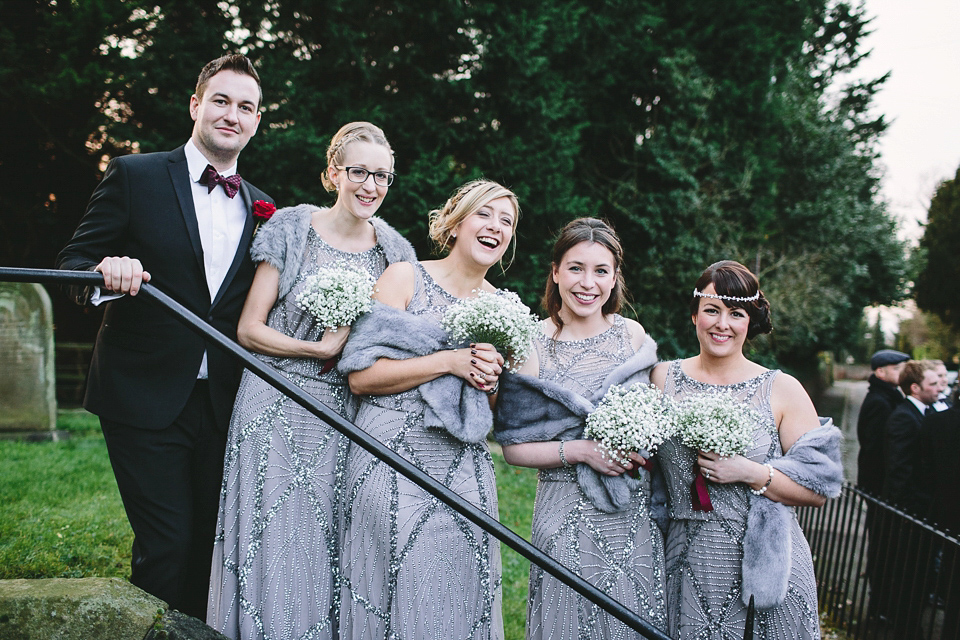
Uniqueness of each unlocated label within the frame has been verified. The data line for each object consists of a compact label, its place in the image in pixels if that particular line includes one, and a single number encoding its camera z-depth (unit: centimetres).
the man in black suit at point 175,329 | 322
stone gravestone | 820
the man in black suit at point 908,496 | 527
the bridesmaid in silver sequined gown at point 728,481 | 313
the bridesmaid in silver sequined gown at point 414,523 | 305
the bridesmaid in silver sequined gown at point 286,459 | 328
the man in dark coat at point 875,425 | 738
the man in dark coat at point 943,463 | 579
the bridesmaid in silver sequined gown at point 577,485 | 324
